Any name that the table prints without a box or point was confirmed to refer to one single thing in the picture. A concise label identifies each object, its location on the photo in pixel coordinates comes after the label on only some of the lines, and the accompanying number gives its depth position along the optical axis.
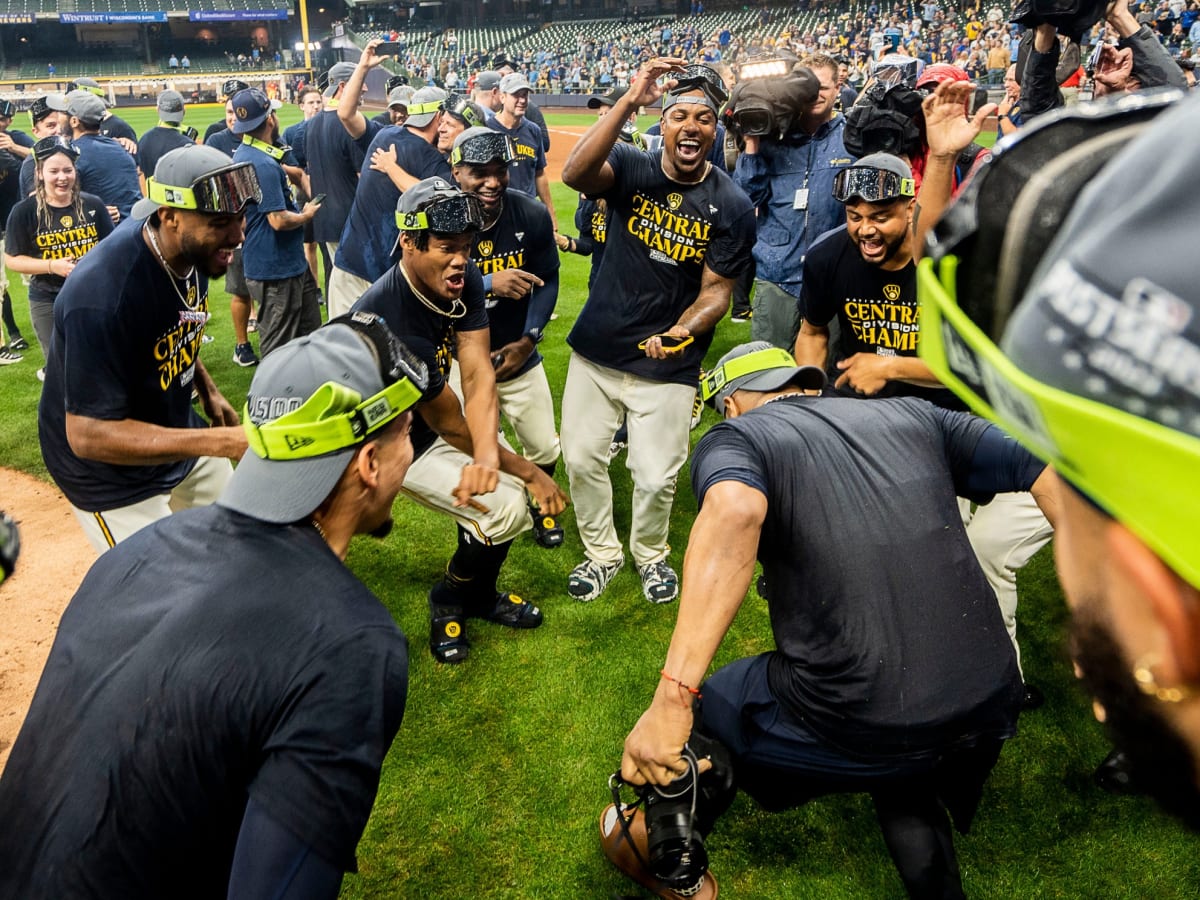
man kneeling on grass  2.51
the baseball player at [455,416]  4.39
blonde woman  6.71
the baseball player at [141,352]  3.60
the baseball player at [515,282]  5.45
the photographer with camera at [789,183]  5.96
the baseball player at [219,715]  1.80
